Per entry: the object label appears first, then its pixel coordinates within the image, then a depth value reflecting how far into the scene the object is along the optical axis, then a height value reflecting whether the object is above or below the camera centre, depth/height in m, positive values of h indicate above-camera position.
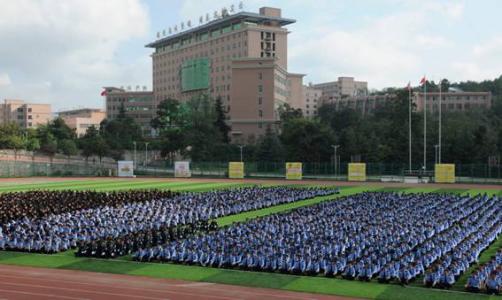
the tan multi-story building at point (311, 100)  175.62 +17.99
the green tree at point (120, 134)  95.12 +4.18
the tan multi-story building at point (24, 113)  162.12 +12.39
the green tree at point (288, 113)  91.69 +7.23
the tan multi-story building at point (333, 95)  165.62 +19.57
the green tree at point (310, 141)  73.75 +2.22
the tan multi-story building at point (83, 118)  150.80 +11.55
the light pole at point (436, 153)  67.92 +0.66
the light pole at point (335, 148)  66.51 +1.32
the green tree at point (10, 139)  83.06 +2.71
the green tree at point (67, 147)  89.31 +1.65
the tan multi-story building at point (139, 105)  147.12 +13.38
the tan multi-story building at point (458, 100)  119.25 +12.23
